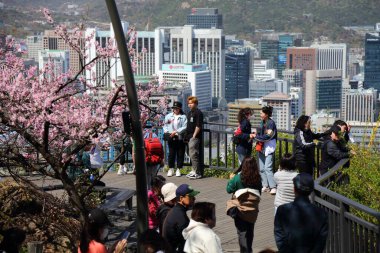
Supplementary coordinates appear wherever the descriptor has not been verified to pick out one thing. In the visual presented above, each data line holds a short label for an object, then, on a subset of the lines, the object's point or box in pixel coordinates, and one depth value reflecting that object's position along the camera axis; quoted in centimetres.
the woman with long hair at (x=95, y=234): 747
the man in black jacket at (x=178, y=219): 880
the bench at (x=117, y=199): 1206
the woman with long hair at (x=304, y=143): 1479
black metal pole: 953
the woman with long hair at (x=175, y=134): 1718
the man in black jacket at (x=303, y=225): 773
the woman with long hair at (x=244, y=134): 1596
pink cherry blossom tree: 1149
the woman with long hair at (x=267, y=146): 1562
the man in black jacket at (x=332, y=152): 1363
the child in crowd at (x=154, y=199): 1025
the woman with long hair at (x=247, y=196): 1043
